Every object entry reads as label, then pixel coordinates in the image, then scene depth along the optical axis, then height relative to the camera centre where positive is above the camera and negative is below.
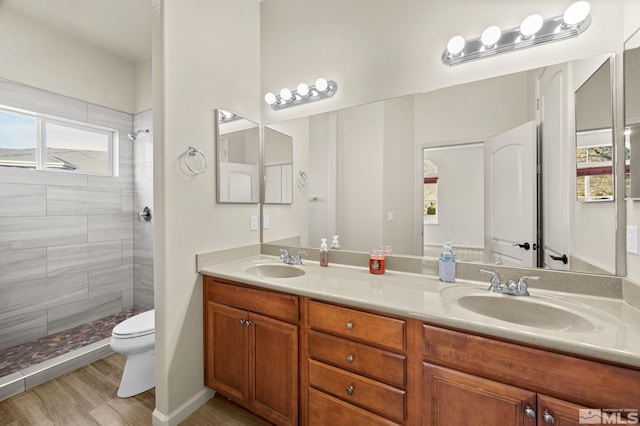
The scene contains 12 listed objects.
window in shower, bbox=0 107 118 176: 2.37 +0.69
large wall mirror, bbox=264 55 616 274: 1.31 +0.22
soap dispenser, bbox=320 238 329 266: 1.89 -0.29
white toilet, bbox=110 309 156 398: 1.84 -0.99
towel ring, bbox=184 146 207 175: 1.68 +0.36
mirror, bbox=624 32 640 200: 1.08 +0.40
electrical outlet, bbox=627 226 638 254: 1.09 -0.12
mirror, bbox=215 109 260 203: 1.89 +0.41
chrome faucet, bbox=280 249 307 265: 1.93 -0.33
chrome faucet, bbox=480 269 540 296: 1.21 -0.35
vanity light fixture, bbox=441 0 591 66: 1.22 +0.86
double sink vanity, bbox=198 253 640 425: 0.82 -0.53
